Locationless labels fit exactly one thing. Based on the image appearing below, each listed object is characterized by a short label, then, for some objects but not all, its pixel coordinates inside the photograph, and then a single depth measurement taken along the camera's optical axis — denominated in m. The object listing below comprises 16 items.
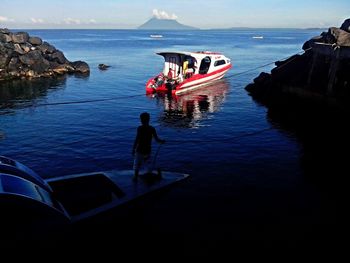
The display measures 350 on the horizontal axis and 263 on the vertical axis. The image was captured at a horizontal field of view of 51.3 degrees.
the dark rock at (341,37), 30.54
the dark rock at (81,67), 56.69
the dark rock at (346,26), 34.02
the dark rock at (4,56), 50.34
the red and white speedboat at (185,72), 38.19
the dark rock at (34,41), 59.72
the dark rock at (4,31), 58.10
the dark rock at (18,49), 53.85
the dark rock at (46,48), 58.88
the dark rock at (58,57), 58.93
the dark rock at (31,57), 52.72
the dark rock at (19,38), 56.41
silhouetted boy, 12.47
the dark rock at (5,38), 55.50
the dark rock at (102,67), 60.83
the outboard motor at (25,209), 7.74
